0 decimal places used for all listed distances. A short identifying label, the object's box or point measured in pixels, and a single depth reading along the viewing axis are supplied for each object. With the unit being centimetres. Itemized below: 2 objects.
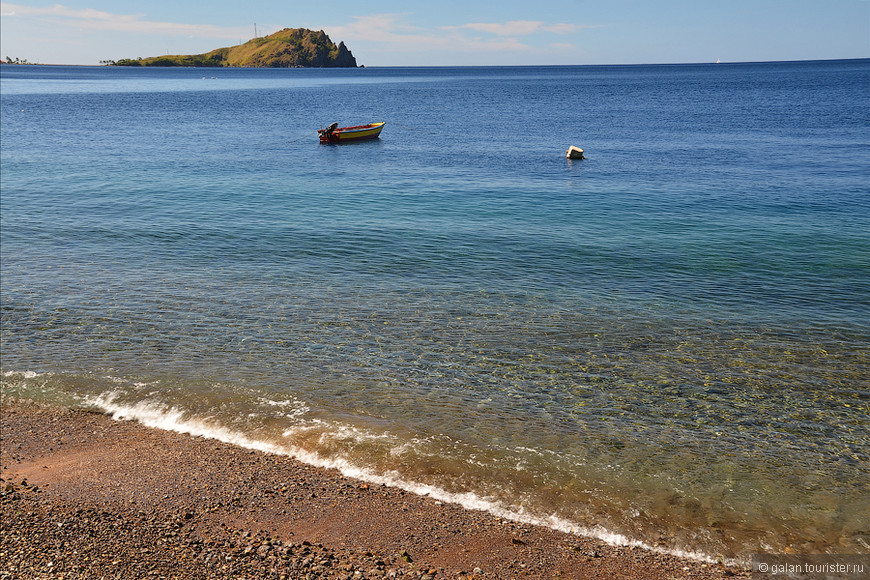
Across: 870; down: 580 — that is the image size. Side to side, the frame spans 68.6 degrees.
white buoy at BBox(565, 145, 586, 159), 4900
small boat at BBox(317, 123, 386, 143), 6194
